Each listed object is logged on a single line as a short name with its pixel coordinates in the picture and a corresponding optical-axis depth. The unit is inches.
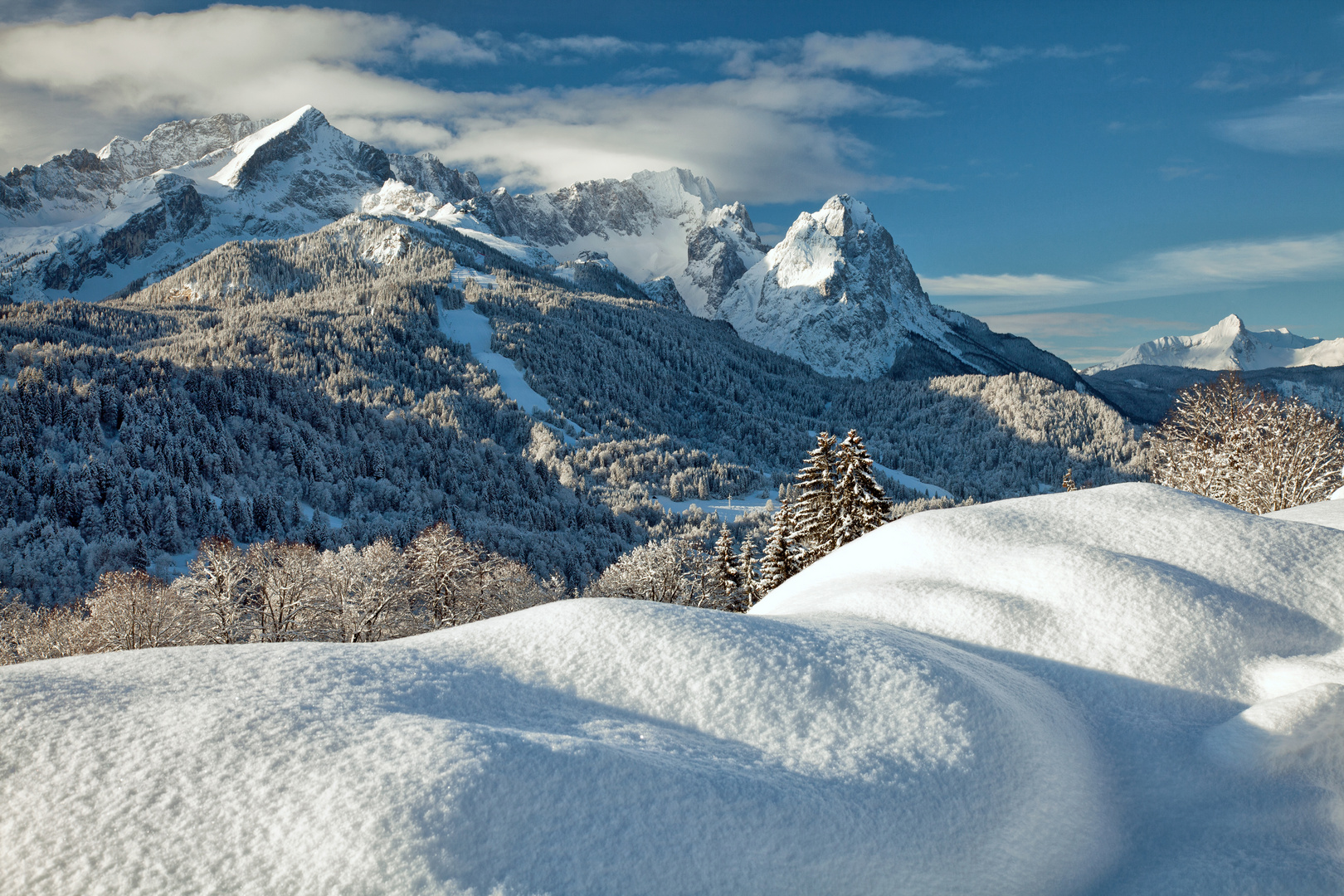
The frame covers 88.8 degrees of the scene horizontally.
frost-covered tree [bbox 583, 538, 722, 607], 1883.6
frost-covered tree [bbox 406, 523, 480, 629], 1675.7
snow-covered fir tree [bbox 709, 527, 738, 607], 1718.8
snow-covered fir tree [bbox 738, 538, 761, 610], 1622.8
